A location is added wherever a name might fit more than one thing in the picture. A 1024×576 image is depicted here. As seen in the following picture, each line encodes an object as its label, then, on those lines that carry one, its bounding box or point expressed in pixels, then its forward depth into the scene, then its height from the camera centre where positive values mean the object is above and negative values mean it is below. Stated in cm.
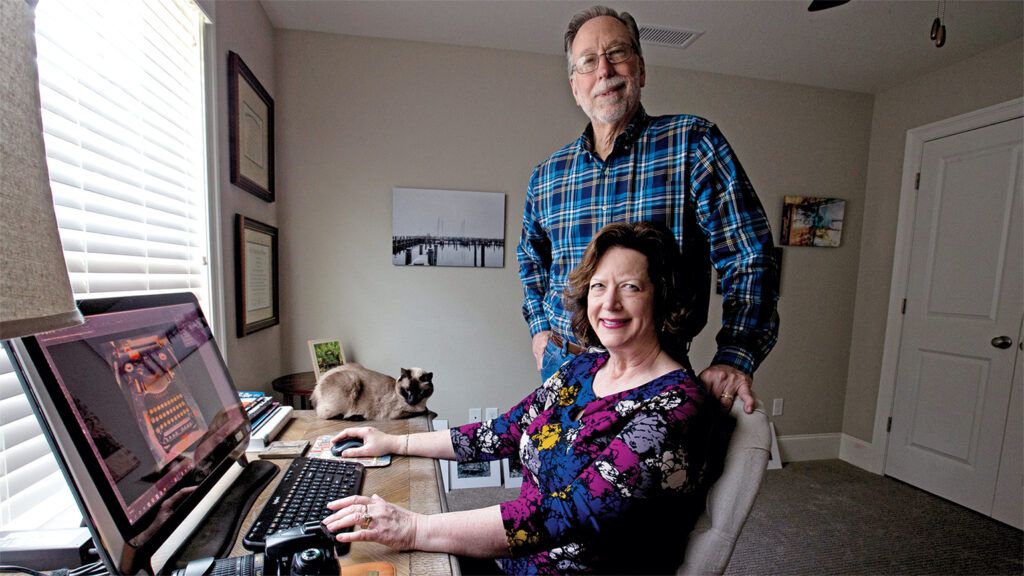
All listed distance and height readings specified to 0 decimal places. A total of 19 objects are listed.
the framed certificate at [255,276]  172 -12
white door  233 -26
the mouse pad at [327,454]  105 -54
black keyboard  74 -51
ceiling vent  227 +131
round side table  196 -67
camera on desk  59 -45
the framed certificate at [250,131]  165 +55
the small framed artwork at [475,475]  249 -133
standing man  110 +22
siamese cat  147 -52
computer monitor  51 -27
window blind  81 +22
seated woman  75 -39
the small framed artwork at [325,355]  220 -56
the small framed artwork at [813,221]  294 +36
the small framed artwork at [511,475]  254 -134
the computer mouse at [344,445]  110 -53
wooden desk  70 -53
